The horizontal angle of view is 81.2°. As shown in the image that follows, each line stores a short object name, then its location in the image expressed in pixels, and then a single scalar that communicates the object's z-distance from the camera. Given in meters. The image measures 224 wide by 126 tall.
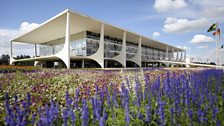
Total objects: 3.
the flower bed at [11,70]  11.48
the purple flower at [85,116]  1.41
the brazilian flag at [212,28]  21.76
